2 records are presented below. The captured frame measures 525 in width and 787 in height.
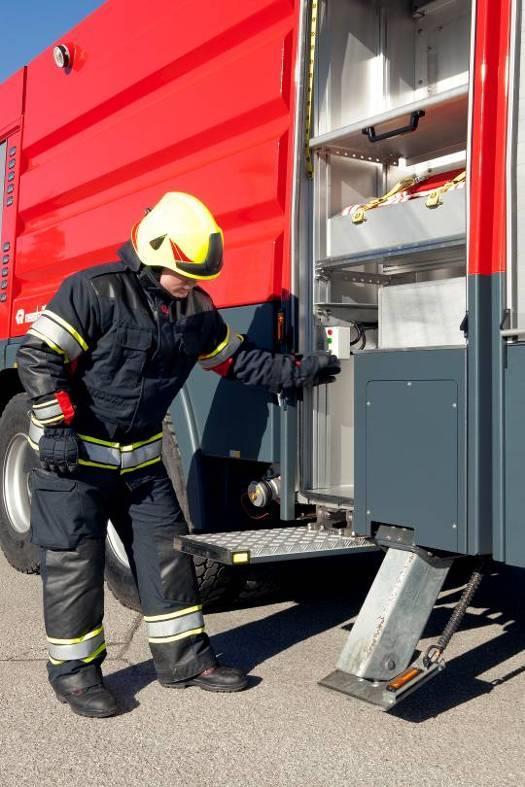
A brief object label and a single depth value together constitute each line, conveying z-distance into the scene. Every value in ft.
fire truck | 9.96
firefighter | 11.18
